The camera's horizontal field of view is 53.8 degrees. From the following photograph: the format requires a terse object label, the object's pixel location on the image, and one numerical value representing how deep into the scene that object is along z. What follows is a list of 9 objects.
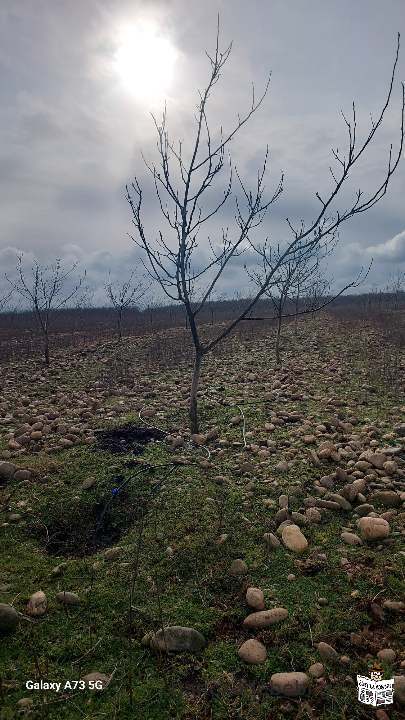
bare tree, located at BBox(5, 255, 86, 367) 15.51
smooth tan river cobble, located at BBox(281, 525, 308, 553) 3.91
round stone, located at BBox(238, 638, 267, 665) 2.79
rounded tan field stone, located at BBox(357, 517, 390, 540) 3.97
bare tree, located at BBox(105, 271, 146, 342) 21.01
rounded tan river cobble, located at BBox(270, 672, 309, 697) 2.55
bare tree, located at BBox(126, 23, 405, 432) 6.80
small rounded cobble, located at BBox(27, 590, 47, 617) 3.19
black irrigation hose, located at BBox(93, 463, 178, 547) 4.44
